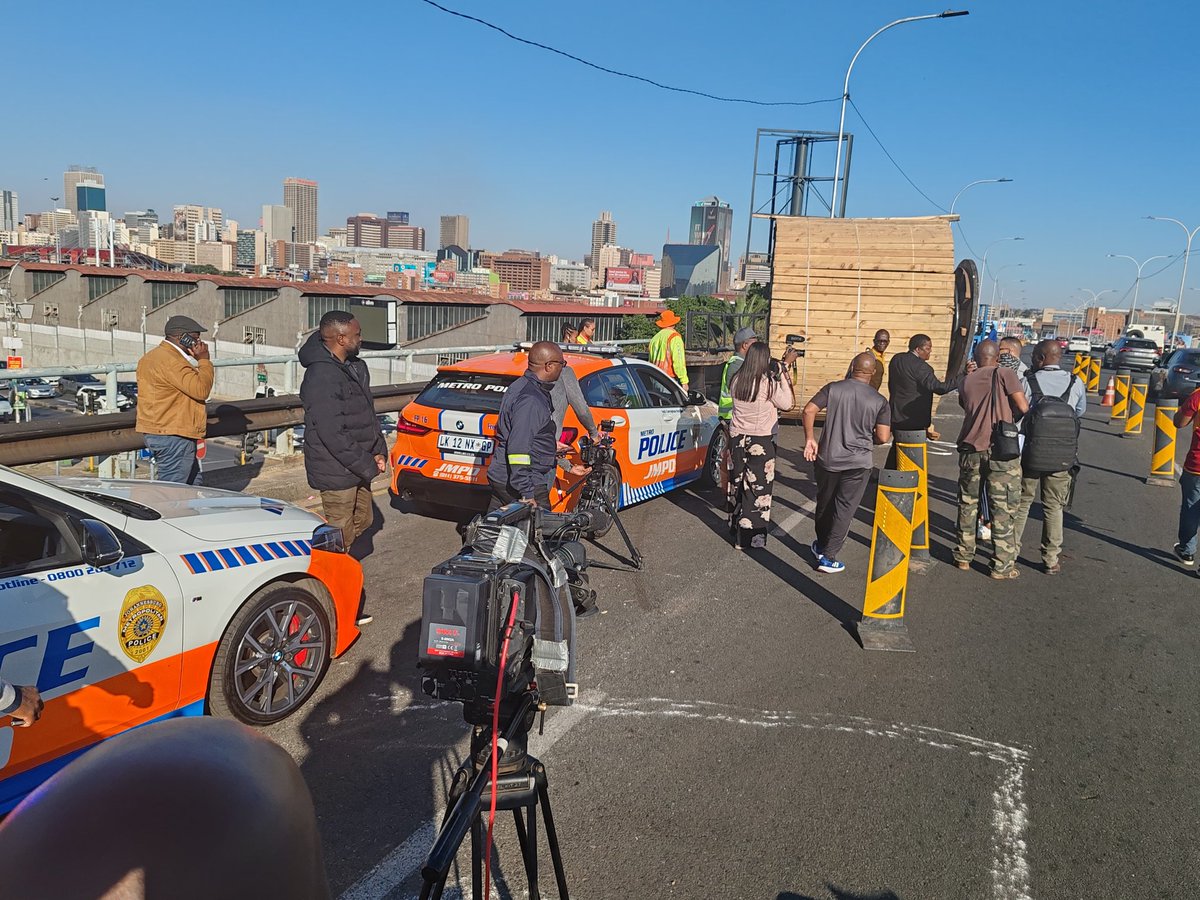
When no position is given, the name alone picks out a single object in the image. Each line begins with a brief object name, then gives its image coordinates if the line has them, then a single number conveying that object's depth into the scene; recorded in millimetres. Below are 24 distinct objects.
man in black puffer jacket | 5781
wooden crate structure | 13336
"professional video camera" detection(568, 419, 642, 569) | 6551
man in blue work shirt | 5414
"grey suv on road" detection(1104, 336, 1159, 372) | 36031
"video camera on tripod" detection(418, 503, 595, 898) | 2453
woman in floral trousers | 7594
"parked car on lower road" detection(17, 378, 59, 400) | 26812
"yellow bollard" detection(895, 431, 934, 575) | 6270
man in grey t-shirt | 6961
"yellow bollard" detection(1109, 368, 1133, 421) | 19156
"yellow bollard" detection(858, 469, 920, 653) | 5758
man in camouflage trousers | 7211
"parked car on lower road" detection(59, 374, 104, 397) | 34516
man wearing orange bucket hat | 11133
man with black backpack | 7082
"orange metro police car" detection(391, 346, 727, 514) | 7312
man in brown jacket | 6426
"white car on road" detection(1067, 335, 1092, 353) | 54719
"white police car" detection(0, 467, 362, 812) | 3314
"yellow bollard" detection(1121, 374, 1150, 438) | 16688
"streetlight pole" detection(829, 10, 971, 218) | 19141
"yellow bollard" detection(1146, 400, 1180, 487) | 11953
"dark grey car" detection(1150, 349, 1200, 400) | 22984
